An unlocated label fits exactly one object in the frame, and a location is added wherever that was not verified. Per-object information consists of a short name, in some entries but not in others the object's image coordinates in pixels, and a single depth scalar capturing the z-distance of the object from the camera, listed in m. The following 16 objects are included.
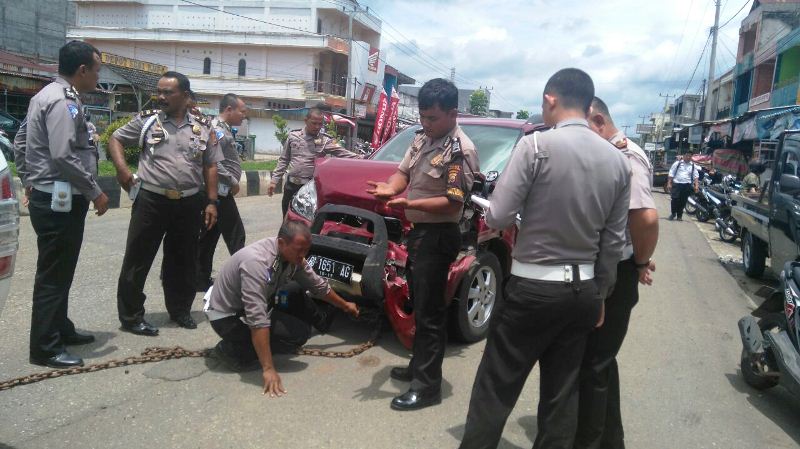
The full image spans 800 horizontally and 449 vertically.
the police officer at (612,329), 2.70
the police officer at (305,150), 6.55
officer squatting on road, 3.50
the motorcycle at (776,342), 3.65
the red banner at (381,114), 15.99
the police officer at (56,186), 3.55
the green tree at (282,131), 26.44
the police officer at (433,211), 3.27
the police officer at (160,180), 4.27
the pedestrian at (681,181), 13.91
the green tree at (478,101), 66.54
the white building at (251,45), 42.03
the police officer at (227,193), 5.46
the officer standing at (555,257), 2.30
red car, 4.04
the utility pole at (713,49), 34.00
